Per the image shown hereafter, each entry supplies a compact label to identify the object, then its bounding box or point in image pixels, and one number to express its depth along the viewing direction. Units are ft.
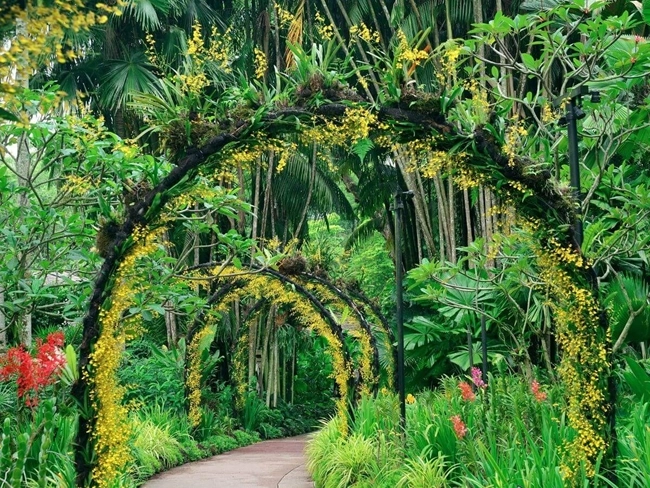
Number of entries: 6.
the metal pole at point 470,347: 29.54
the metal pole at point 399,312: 24.71
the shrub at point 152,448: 28.53
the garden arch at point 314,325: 35.32
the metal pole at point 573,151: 15.71
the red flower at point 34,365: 17.42
